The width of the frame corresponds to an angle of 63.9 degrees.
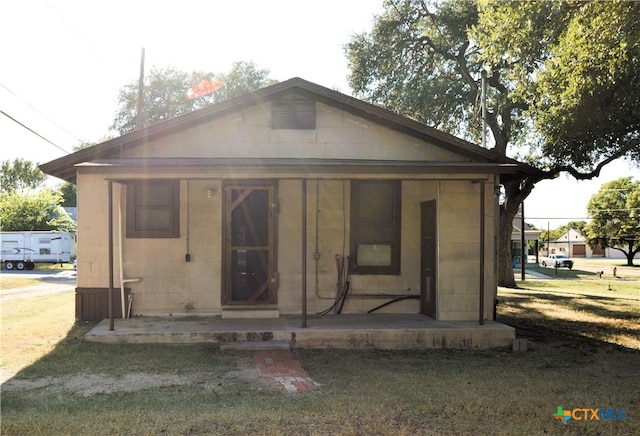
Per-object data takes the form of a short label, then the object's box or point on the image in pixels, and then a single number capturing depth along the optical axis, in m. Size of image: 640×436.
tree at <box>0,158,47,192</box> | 58.81
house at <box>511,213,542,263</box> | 46.66
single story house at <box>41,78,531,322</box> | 8.55
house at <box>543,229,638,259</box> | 74.44
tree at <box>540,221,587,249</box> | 88.44
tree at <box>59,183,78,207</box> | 58.84
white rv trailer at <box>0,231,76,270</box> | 29.78
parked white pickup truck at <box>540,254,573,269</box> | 42.76
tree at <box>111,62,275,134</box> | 30.83
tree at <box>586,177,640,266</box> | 56.07
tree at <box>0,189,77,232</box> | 34.72
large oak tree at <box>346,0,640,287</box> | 8.30
